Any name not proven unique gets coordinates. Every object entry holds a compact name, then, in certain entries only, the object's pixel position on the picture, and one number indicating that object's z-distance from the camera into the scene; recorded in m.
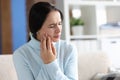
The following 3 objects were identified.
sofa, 2.73
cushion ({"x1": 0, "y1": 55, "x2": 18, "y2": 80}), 2.26
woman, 1.76
